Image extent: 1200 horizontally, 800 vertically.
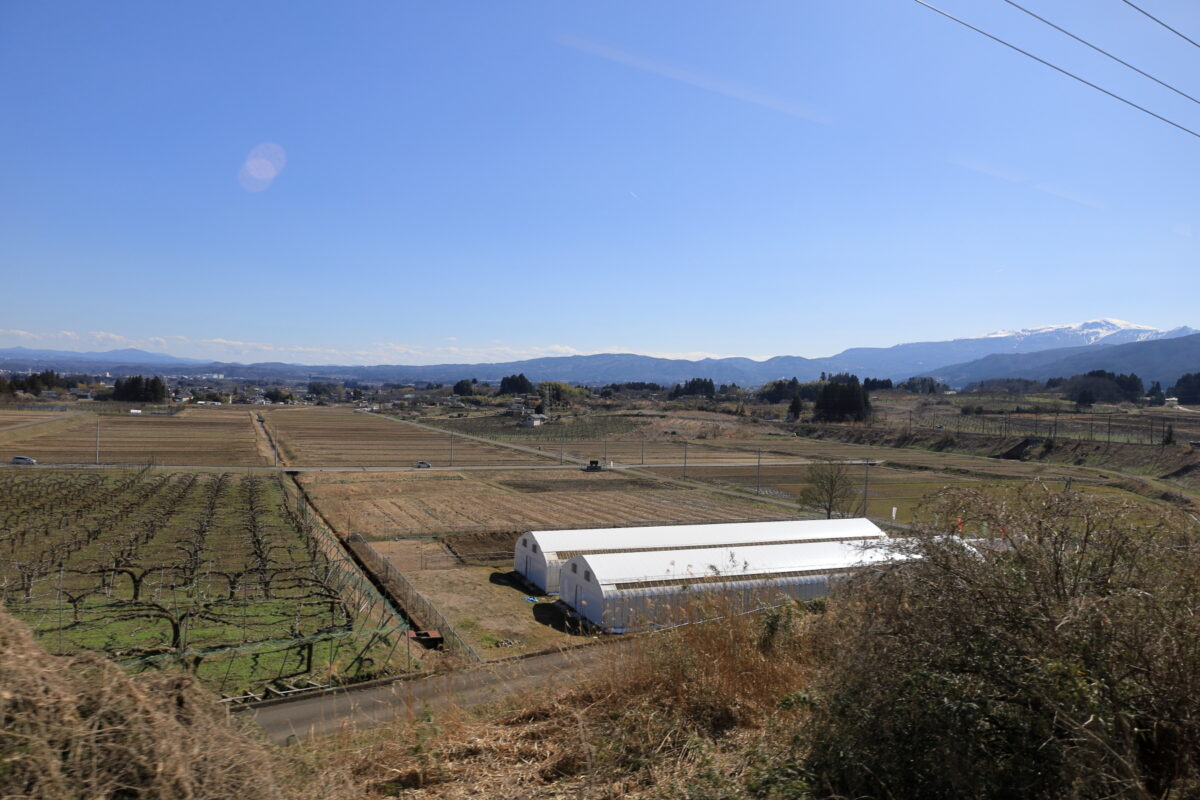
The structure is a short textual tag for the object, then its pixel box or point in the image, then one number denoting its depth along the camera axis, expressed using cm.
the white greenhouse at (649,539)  2427
